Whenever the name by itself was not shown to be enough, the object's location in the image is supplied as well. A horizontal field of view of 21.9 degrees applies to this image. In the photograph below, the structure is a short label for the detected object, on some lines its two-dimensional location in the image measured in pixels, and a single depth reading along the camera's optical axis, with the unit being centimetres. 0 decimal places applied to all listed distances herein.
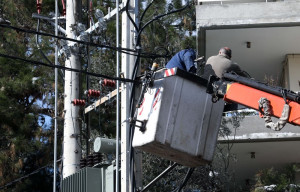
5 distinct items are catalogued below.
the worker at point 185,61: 1161
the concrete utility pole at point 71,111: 1525
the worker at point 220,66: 1163
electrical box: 1288
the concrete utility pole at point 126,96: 1194
